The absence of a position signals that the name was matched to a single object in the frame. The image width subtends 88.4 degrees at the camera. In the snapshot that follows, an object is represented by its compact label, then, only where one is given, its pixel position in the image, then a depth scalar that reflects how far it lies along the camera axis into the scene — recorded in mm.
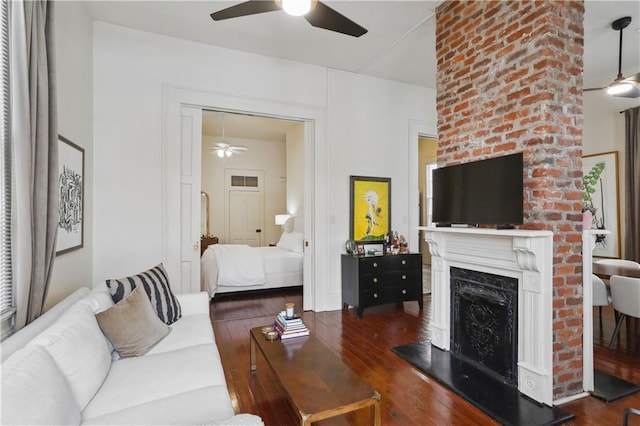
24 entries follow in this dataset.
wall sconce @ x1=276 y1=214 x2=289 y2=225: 7745
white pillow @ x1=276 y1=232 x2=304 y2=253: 5945
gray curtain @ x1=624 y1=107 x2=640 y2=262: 4633
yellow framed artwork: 4711
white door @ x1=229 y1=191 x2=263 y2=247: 8594
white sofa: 1146
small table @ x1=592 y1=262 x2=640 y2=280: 3248
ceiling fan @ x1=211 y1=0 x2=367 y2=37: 2142
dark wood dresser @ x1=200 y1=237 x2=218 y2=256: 7609
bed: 5051
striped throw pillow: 2414
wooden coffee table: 1603
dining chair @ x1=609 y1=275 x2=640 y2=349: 2871
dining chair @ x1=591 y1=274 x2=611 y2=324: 3283
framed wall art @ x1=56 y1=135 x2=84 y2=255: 2538
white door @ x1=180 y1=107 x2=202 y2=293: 3854
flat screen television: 2404
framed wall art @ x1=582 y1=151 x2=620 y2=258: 4949
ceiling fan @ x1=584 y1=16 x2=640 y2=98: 3299
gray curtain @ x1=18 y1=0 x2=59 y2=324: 1808
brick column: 2340
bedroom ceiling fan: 6576
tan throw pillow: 2029
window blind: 1725
